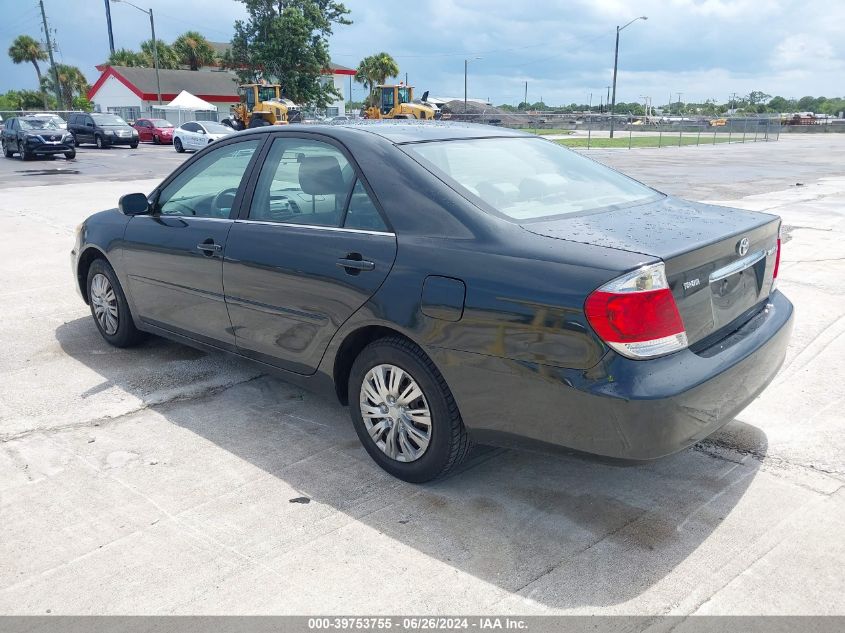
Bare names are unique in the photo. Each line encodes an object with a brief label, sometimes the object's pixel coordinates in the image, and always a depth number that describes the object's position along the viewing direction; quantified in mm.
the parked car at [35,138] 26266
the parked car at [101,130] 34094
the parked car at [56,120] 28391
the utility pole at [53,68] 60456
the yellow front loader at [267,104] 35906
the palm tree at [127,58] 76625
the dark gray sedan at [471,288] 2811
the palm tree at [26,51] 82438
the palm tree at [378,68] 81500
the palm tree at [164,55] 74500
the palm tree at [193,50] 77062
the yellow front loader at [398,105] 37000
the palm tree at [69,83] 81312
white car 31172
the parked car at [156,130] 39250
